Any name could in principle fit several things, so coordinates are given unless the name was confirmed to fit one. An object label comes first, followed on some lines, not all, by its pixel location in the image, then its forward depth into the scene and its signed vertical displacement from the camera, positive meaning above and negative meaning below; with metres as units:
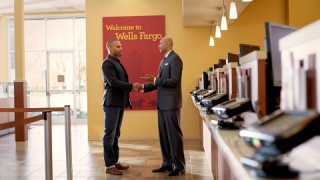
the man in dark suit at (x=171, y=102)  4.70 -0.22
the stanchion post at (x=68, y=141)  4.07 -0.59
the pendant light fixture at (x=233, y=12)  5.18 +0.95
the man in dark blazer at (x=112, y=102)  4.86 -0.22
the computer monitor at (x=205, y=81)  5.25 +0.03
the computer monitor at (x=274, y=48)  2.13 +0.19
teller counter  1.22 -0.27
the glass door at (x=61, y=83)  12.30 +0.09
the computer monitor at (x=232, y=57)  3.92 +0.26
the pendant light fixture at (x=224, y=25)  5.79 +0.87
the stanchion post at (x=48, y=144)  3.60 -0.54
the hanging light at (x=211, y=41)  7.52 +0.82
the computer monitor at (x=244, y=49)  3.02 +0.27
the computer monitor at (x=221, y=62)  4.68 +0.25
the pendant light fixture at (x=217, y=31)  6.78 +0.92
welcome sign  8.21 +0.86
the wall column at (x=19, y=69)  8.06 +0.36
